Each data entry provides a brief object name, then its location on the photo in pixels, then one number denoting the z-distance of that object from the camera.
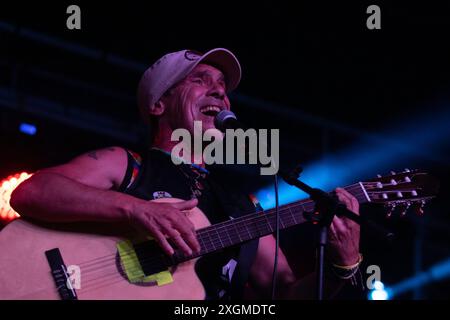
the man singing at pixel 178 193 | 2.72
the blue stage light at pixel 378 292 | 7.41
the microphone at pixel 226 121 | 2.84
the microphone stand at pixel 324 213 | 2.41
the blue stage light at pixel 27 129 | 5.72
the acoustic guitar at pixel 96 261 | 2.59
